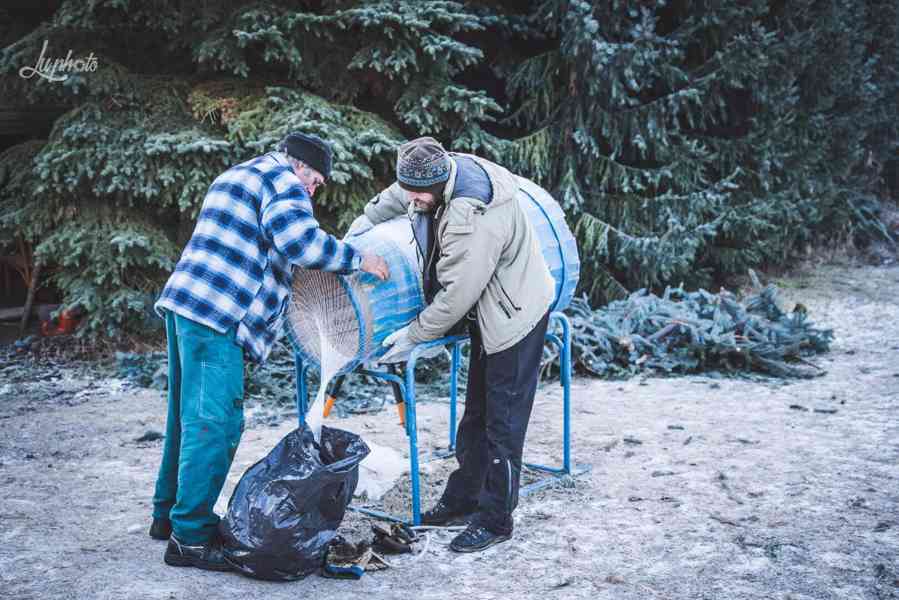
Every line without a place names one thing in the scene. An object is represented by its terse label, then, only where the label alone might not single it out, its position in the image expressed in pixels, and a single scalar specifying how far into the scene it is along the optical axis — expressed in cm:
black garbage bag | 339
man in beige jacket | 359
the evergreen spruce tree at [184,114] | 757
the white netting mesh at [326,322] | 384
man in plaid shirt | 351
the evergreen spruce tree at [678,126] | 915
